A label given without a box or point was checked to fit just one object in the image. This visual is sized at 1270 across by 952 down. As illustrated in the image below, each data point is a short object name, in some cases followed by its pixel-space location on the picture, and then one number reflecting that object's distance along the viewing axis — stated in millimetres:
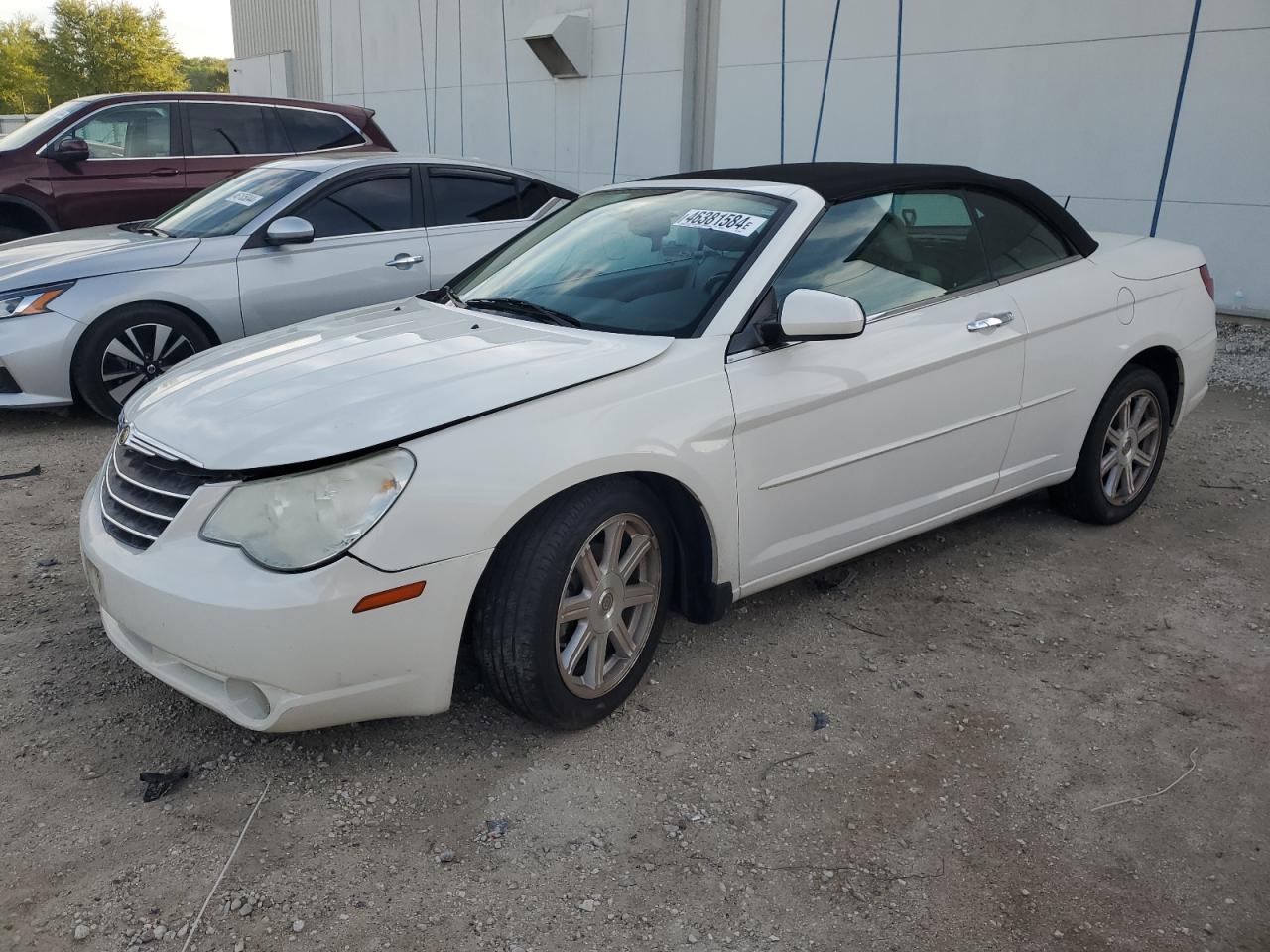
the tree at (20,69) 53156
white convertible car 2691
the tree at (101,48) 48531
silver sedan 5922
